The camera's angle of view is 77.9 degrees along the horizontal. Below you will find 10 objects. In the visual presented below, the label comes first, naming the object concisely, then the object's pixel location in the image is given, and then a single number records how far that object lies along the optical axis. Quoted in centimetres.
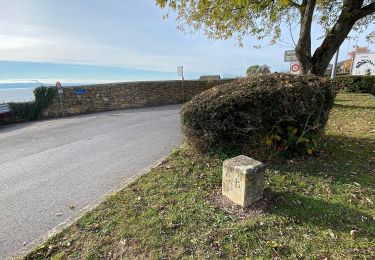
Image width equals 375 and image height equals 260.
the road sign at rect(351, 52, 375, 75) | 2775
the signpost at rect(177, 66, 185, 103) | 1608
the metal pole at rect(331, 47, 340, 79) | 1451
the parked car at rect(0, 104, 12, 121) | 1257
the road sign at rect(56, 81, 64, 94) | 1430
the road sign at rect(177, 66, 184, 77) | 1608
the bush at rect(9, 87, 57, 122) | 1386
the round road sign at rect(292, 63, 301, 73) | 959
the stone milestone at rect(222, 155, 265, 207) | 279
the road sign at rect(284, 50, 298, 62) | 981
